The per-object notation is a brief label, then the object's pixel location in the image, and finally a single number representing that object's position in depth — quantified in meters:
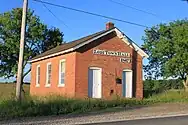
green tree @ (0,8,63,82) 49.94
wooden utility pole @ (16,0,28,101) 19.19
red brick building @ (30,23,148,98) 27.11
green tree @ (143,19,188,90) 37.88
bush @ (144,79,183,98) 45.88
